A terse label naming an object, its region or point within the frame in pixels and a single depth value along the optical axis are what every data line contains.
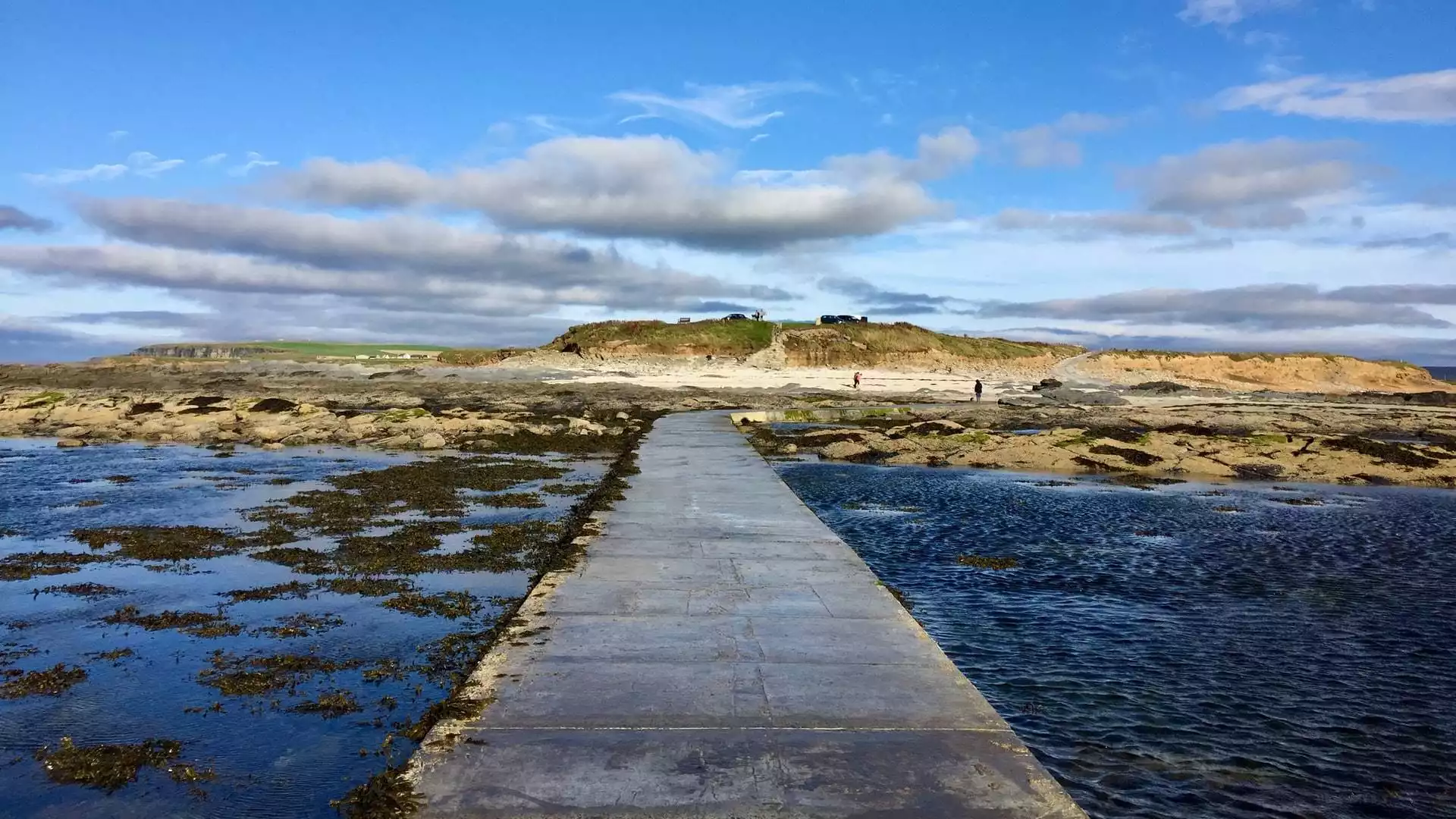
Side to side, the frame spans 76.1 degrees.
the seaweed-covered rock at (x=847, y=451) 28.00
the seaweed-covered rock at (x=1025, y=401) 53.25
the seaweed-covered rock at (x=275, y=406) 38.69
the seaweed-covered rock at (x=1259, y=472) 25.16
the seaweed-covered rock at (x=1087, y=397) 55.62
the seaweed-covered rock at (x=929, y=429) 31.62
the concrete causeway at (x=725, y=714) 5.07
